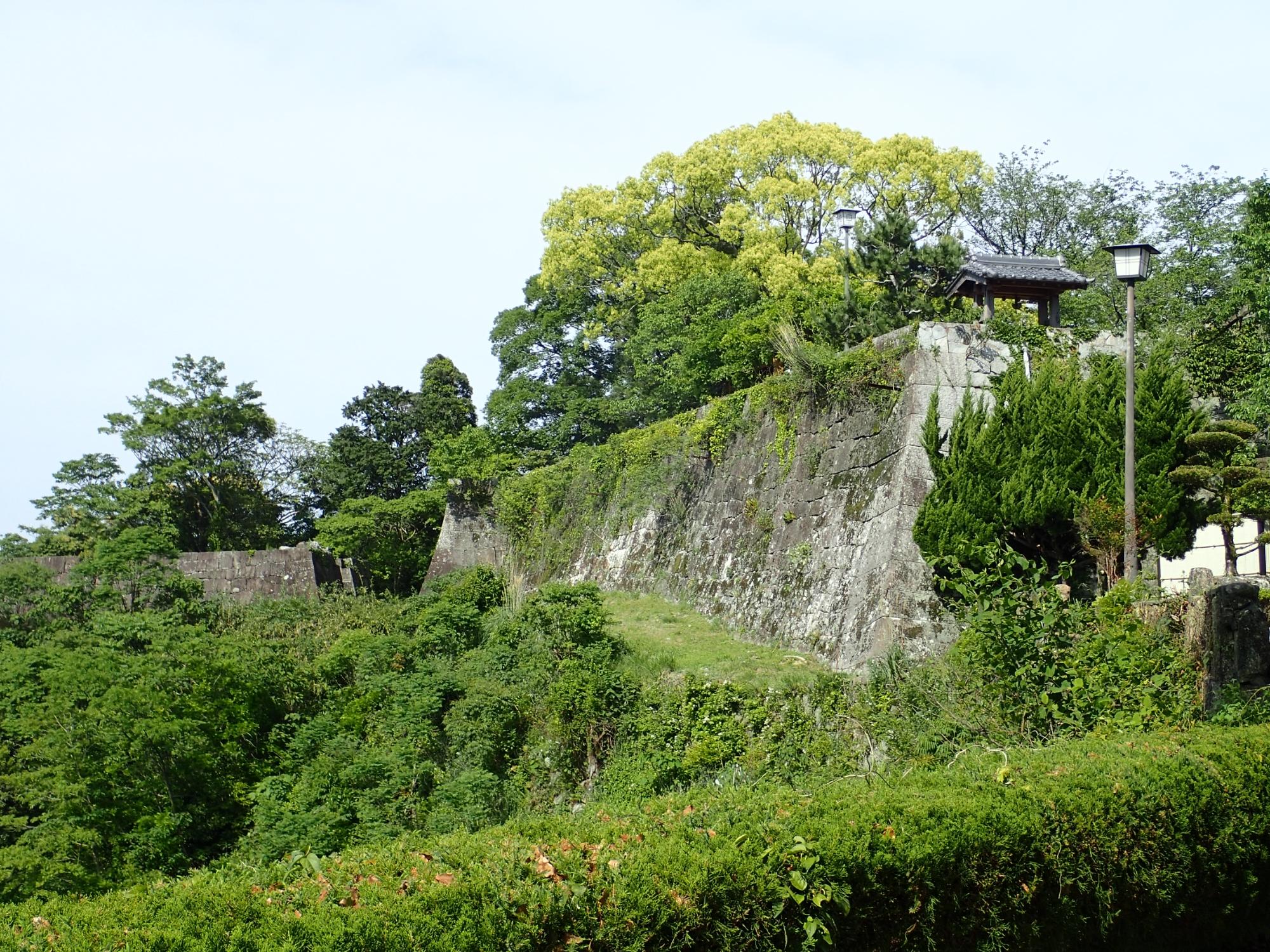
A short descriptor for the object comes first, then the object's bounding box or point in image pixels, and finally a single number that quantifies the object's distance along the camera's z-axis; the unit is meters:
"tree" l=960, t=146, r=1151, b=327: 30.88
